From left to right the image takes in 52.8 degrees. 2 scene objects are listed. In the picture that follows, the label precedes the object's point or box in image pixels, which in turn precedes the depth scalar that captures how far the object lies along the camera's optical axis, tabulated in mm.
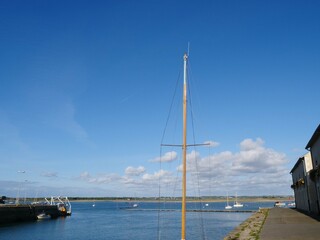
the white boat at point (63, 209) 116088
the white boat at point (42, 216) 96706
